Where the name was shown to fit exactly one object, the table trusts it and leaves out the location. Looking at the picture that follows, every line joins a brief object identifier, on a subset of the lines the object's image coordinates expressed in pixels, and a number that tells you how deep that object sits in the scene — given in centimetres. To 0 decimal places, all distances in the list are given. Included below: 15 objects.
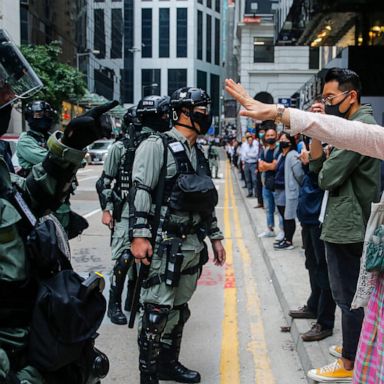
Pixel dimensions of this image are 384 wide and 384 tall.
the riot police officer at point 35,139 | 520
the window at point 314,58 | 4003
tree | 2806
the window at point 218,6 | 10750
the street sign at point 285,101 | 2343
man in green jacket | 350
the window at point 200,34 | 9843
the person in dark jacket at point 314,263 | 458
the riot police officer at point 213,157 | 2383
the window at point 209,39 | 10166
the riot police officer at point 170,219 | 365
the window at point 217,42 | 10588
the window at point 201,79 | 9788
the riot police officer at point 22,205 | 203
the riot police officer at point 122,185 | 527
